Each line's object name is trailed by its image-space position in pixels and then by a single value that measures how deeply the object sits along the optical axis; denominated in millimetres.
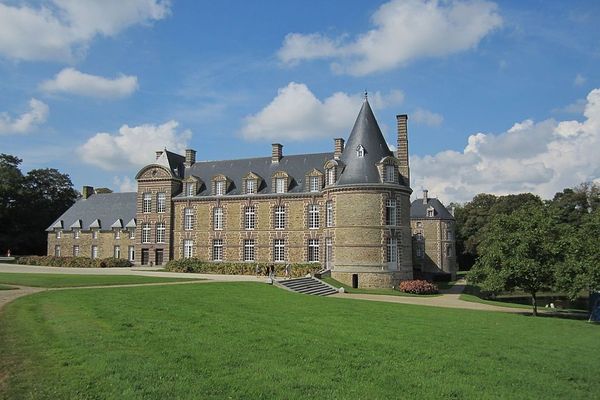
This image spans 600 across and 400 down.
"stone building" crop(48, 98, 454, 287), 32531
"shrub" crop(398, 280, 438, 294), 31484
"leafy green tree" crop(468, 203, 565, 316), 23766
